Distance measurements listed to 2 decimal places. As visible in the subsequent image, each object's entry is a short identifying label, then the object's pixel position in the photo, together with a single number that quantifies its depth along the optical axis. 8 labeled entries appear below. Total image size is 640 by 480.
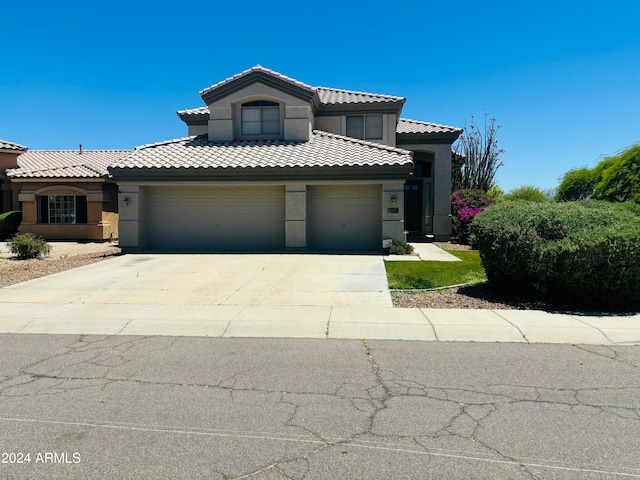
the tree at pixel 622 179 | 21.56
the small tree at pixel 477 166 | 28.39
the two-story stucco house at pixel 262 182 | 17.62
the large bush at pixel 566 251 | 8.70
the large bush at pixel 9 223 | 24.14
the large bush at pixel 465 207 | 22.11
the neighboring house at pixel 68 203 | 24.02
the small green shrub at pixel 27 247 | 16.52
